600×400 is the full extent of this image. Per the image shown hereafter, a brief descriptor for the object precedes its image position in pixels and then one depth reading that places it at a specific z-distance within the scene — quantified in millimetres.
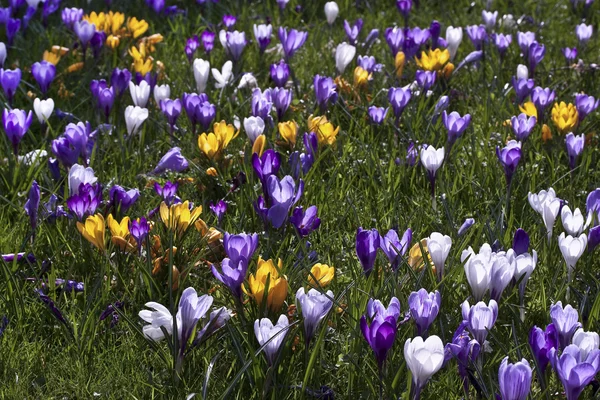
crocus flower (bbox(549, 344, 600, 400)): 3334
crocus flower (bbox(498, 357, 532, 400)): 3348
